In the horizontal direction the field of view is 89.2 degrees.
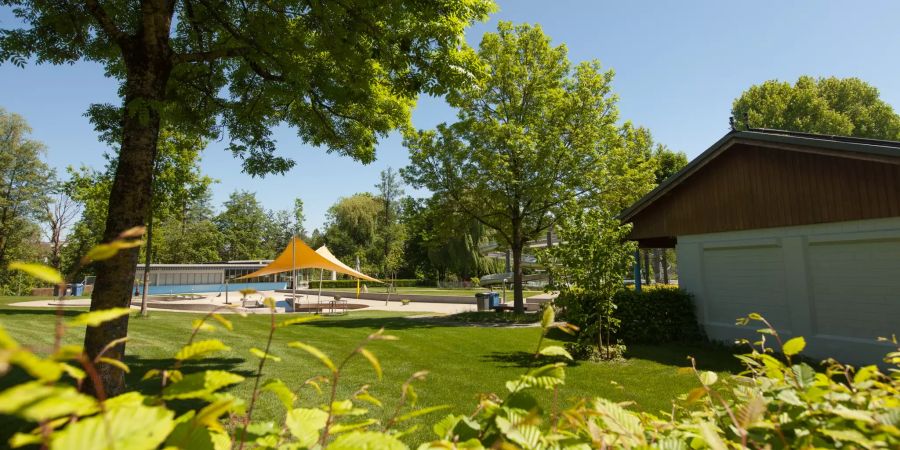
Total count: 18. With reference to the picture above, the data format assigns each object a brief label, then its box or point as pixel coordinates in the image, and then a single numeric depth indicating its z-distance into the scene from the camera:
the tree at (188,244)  57.50
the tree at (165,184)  17.31
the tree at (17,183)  40.78
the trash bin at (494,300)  23.70
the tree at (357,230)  60.88
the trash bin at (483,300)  23.34
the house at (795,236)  8.46
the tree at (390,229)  59.34
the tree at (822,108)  35.84
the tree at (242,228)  73.81
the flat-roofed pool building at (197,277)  43.17
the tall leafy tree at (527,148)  18.58
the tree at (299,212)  63.94
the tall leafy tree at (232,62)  5.09
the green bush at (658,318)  11.86
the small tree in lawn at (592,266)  10.20
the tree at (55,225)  44.44
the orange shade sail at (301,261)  21.42
